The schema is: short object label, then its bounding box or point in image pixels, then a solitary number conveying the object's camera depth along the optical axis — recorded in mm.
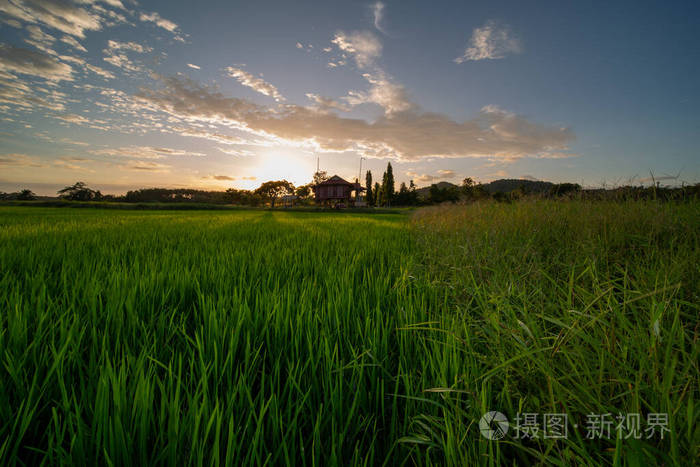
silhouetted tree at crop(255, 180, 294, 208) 64312
